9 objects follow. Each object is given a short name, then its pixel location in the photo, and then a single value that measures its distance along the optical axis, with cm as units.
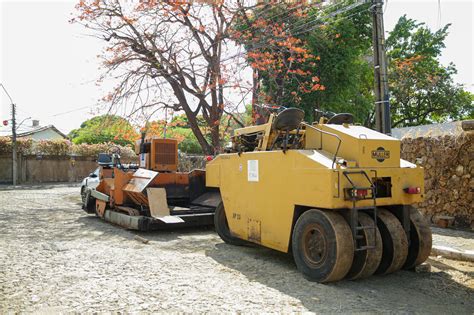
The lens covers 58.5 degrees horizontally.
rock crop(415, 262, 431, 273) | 598
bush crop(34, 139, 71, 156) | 3028
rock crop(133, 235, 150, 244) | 803
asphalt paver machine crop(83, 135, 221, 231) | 912
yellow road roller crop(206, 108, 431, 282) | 518
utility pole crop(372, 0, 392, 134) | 877
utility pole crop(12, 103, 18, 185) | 2789
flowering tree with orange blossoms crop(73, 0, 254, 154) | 1325
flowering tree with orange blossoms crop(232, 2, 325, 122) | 1365
